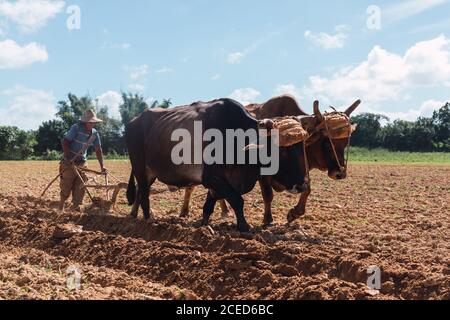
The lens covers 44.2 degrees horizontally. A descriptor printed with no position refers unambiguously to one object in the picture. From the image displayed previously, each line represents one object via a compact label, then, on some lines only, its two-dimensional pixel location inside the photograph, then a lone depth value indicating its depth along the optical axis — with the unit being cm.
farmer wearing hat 1059
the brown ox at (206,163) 776
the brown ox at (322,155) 832
